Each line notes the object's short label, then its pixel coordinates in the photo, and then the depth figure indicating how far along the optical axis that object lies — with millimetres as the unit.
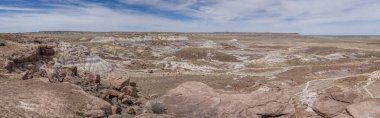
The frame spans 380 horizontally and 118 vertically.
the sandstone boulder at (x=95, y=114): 16312
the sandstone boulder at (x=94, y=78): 28053
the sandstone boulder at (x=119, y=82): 28031
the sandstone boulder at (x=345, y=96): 15656
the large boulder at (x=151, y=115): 13930
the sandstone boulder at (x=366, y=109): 13495
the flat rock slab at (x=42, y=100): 15203
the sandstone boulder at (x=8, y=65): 29500
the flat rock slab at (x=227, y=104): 15477
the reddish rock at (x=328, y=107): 15216
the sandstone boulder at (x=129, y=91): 26222
